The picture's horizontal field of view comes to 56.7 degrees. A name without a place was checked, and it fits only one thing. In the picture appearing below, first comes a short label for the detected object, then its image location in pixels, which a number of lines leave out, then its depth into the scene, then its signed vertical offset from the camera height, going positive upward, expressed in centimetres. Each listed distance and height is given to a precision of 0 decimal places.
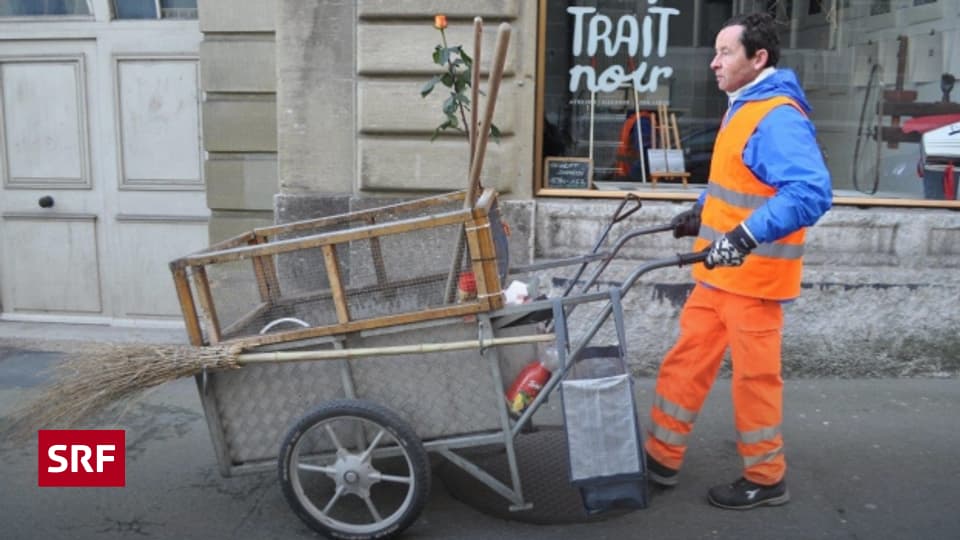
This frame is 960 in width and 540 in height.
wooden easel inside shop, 586 -10
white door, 627 -25
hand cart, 321 -92
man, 318 -46
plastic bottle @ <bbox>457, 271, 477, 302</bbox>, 330 -57
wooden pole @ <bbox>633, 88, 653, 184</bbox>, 588 -4
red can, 332 -94
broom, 323 -87
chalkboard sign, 573 -26
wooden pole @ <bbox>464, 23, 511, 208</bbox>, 279 +9
